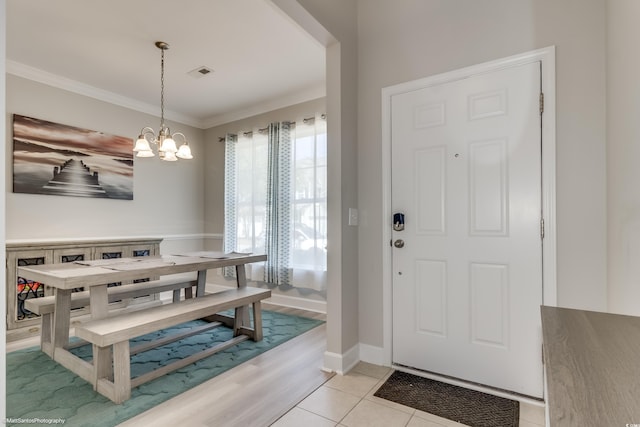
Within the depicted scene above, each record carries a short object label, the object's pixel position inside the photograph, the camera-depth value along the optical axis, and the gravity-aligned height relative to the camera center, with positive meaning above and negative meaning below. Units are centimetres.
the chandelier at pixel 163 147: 268 +56
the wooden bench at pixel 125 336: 184 -71
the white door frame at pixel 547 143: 179 +38
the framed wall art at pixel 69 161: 313 +58
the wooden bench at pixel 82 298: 246 -68
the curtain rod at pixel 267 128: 370 +110
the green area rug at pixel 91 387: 176 -109
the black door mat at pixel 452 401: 170 -109
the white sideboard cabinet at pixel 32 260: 283 -43
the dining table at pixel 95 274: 197 -39
